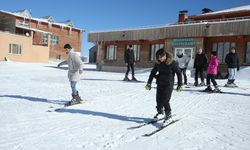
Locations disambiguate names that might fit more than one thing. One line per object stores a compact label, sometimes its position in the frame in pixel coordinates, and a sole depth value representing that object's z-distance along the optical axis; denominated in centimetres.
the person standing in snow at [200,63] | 874
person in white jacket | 550
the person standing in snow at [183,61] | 896
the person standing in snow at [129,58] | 987
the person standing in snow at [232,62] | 860
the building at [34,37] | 2376
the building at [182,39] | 1395
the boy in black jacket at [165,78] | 419
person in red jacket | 764
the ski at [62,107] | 500
